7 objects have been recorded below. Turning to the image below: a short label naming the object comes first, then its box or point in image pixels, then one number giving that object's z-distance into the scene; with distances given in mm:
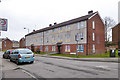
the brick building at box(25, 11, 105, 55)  17985
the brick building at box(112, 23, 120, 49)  33466
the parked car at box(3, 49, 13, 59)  13553
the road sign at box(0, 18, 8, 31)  5459
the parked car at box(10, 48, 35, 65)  8233
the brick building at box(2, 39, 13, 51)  60628
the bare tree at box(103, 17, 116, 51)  30057
